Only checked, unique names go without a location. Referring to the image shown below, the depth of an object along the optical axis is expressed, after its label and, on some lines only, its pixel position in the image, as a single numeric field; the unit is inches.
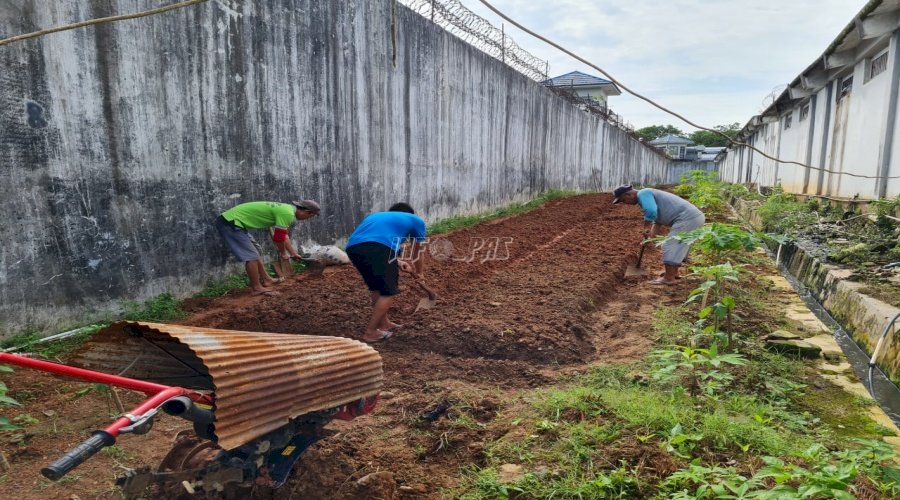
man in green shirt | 225.3
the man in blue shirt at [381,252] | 174.2
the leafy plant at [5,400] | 80.8
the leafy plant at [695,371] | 108.3
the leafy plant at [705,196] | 466.0
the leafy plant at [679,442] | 91.4
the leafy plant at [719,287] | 133.6
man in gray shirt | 237.5
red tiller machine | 70.6
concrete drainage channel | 141.8
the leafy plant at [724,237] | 143.9
